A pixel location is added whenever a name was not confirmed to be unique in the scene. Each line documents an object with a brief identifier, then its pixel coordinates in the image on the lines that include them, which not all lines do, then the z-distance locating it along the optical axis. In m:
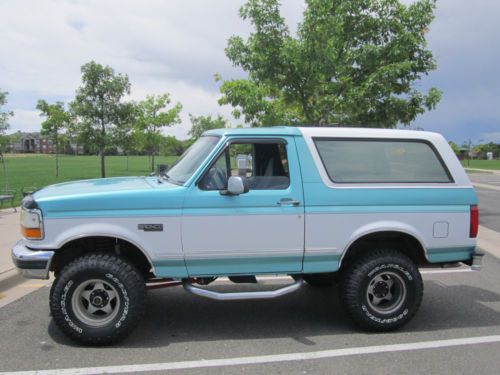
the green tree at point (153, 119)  25.12
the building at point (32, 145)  145.62
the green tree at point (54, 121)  25.25
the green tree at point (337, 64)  10.99
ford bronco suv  4.22
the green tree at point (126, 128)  22.59
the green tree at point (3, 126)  14.60
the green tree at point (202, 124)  41.22
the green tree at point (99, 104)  21.61
